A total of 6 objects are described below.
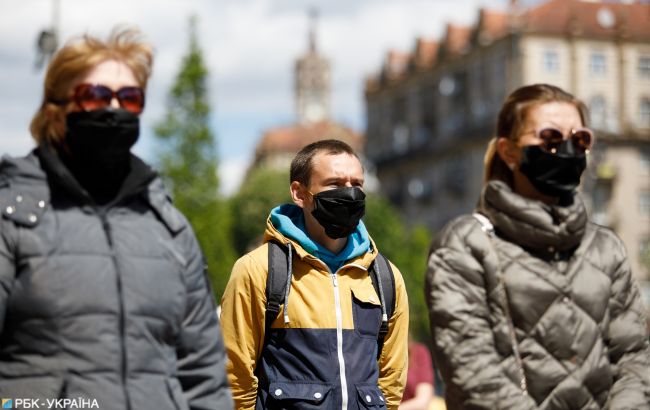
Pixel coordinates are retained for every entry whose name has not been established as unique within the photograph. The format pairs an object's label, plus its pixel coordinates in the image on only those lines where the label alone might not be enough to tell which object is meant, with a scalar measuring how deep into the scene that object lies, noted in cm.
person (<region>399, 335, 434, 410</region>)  1131
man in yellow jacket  664
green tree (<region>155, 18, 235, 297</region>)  6888
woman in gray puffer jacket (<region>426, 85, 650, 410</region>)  601
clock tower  18088
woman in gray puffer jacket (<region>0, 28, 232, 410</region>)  492
